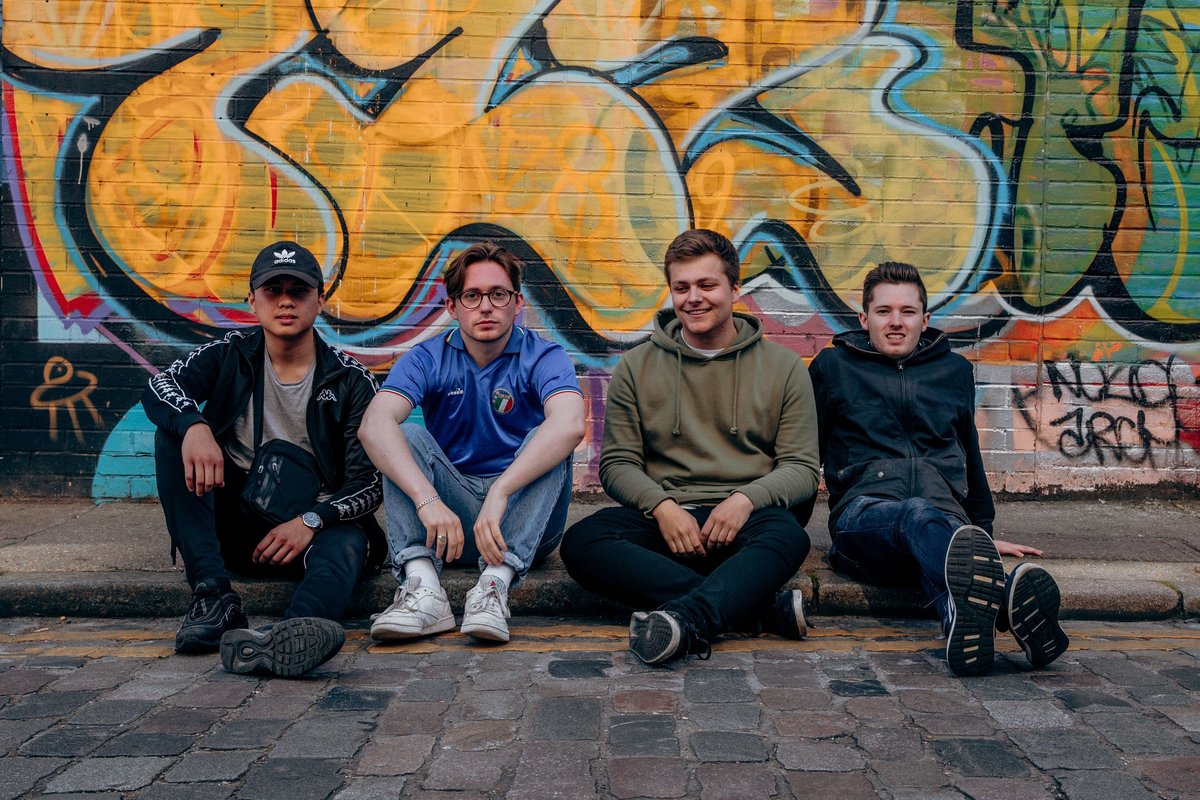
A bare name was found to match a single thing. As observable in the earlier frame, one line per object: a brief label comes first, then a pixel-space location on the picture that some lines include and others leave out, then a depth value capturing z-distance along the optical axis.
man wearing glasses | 4.02
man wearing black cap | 3.99
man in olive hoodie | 4.04
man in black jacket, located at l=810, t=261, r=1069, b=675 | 4.34
